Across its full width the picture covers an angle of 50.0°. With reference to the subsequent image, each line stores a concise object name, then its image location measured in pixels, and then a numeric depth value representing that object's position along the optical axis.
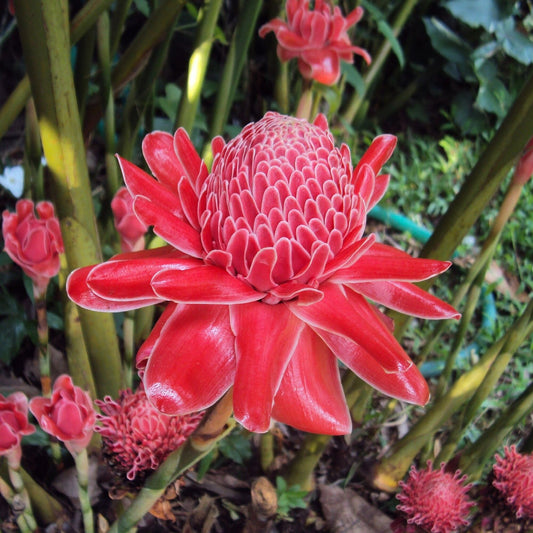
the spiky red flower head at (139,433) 0.64
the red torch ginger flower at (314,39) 0.94
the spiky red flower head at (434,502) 0.71
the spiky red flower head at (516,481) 0.67
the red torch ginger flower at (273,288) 0.40
